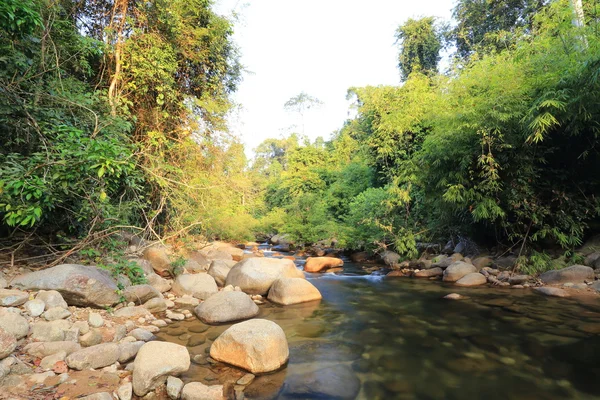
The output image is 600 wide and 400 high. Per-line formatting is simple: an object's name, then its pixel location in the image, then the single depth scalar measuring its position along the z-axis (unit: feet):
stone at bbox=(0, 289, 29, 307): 11.95
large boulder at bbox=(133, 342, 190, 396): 9.71
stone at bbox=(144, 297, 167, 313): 16.83
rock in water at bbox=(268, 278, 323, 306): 20.58
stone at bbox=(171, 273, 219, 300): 20.25
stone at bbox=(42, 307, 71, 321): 12.23
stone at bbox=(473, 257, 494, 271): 27.61
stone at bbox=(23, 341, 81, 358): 10.45
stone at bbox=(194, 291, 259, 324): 16.48
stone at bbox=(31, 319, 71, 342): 11.10
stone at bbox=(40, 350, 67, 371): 10.00
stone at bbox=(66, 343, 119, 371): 10.31
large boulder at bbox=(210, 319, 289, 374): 11.44
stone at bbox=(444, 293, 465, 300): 21.31
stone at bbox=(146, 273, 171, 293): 20.10
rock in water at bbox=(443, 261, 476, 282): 26.40
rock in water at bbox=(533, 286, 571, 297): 20.40
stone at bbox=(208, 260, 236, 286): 23.54
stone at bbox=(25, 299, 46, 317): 12.01
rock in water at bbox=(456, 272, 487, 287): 24.58
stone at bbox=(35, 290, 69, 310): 12.82
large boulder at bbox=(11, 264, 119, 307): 13.43
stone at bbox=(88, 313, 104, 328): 13.16
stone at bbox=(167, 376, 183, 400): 9.59
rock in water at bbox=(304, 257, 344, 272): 32.99
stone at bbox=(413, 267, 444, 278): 28.63
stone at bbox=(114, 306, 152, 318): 14.99
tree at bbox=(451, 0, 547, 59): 52.75
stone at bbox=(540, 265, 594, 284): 21.77
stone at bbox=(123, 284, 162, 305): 16.52
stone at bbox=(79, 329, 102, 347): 11.84
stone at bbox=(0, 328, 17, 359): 9.43
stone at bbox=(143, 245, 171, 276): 23.25
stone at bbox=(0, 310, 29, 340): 10.36
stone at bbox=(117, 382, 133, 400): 9.22
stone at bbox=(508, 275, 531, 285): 23.63
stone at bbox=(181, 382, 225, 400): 9.42
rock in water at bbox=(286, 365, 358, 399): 10.41
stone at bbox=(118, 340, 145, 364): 11.31
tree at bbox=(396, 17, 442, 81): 69.87
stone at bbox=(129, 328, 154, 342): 13.35
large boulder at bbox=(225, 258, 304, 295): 22.03
